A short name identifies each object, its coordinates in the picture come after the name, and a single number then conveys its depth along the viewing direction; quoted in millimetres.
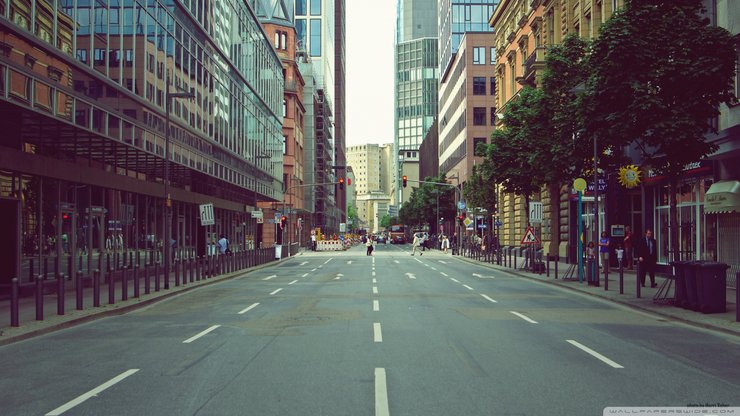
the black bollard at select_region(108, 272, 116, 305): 17078
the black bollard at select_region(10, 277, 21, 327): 13125
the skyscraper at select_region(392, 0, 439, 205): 196000
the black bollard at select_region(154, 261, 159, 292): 21270
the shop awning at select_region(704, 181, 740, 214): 21516
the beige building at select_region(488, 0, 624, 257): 36906
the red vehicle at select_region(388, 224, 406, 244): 130712
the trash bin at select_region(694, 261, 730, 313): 15242
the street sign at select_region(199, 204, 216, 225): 28405
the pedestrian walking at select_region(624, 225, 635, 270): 27097
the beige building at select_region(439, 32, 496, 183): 83312
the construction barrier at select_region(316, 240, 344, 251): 75000
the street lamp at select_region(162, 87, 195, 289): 24703
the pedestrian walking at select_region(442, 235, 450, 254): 70694
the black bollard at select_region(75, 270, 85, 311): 15944
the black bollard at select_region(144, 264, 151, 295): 20000
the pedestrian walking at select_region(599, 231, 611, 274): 24828
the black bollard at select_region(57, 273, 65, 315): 15062
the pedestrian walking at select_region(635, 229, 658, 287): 22200
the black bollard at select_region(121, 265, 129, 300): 18562
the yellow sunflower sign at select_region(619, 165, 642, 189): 23031
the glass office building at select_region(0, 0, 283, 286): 18812
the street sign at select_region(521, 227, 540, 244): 32156
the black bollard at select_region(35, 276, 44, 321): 14086
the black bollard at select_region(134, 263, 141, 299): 19391
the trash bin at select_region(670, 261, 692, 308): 16094
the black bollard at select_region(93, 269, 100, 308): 16891
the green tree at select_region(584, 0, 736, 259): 16328
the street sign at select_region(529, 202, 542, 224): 31250
